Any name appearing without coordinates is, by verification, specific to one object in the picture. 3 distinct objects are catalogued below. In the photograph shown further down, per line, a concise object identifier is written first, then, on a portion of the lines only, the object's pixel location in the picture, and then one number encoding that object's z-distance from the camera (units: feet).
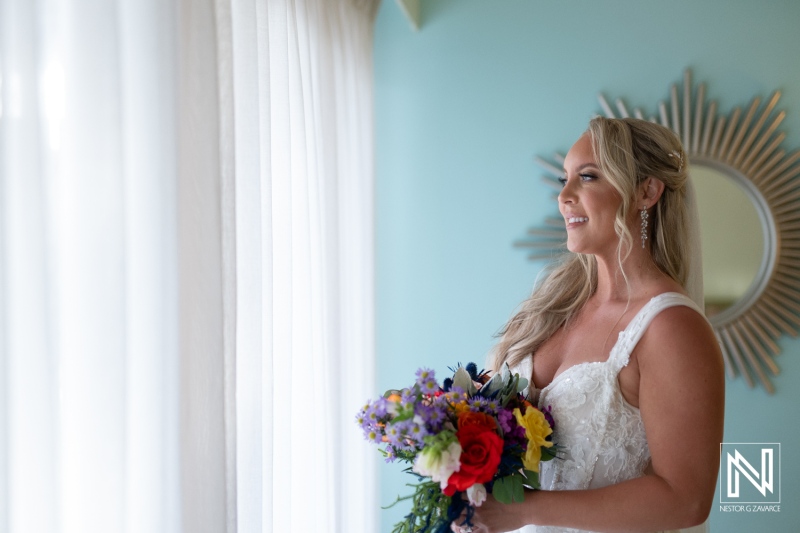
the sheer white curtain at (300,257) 5.49
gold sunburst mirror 8.41
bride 4.84
